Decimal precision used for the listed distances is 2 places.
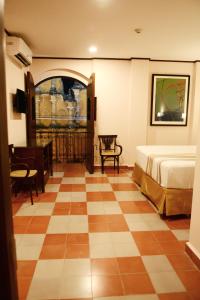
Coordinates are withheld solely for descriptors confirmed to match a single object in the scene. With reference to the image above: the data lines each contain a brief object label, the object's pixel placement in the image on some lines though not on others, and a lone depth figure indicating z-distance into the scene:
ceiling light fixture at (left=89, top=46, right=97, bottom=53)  4.61
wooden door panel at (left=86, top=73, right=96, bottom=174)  5.06
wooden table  3.91
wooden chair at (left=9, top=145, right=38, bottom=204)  3.59
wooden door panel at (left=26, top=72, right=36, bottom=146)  4.72
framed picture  5.68
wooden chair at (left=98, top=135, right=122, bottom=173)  5.66
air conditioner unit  3.77
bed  3.02
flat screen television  4.12
